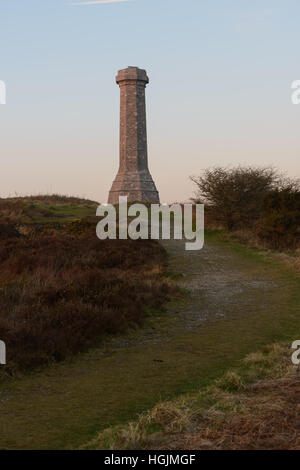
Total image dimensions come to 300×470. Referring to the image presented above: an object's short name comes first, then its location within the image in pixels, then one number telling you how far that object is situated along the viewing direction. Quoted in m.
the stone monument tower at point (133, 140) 41.59
